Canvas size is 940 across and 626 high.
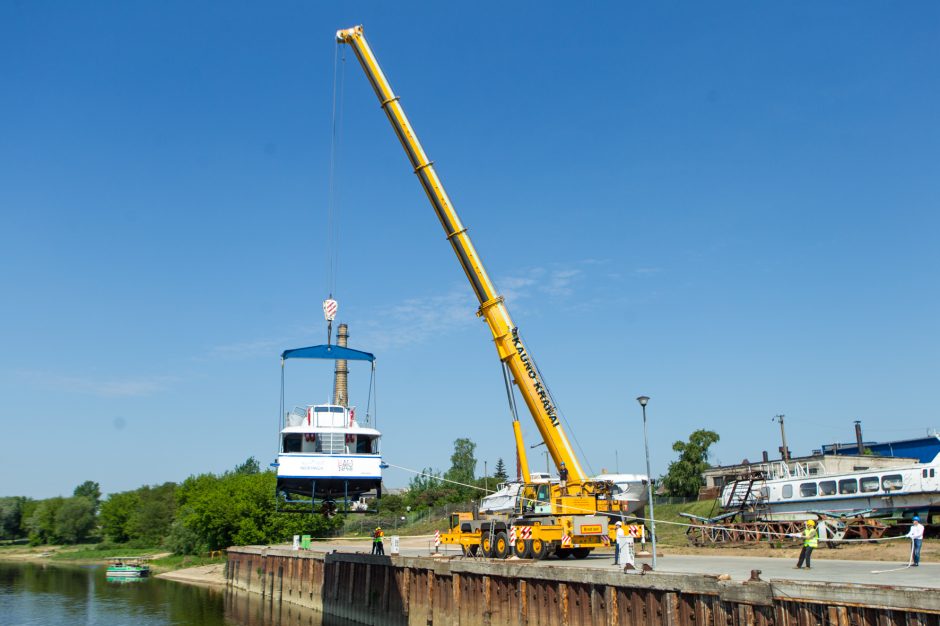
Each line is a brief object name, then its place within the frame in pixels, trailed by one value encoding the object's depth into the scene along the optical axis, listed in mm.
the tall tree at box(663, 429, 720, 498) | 59625
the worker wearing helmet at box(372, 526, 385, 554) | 35688
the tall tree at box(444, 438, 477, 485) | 128000
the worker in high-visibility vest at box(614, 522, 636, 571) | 20359
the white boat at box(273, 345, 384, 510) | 24875
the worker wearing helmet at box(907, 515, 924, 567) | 19688
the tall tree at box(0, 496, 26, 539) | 136750
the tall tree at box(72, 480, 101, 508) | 184500
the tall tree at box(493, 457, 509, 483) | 115631
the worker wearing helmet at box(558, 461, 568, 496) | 25859
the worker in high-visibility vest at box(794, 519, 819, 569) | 20219
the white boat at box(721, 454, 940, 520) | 29703
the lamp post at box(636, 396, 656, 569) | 22531
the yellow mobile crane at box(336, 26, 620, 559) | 25469
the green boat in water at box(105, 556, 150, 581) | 64000
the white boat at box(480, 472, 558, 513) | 48331
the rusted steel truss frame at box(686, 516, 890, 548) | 29984
